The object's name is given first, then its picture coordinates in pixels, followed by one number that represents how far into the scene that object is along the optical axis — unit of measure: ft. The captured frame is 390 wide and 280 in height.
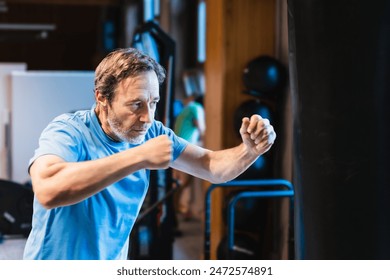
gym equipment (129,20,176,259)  12.49
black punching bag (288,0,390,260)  5.55
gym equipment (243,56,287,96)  12.98
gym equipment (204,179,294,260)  10.64
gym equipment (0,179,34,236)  11.64
